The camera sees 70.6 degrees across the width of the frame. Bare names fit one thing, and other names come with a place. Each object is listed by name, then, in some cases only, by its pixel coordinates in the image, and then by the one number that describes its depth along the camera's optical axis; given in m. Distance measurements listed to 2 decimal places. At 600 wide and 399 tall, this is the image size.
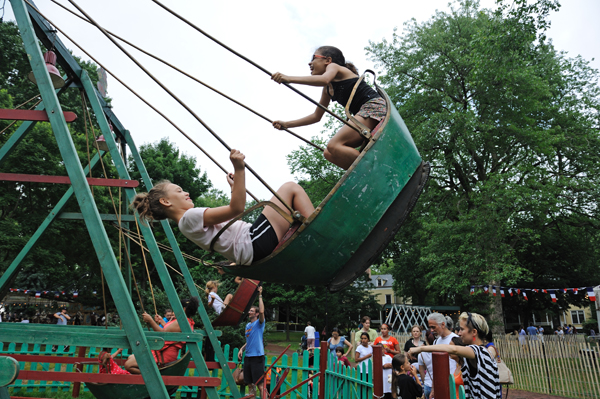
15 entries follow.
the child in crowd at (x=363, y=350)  6.79
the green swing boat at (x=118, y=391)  4.03
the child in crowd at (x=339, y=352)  8.19
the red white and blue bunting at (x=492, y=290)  15.81
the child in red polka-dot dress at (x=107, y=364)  4.95
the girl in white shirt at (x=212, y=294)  7.71
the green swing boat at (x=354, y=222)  2.62
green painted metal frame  2.92
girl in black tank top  3.03
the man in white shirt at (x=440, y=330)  4.86
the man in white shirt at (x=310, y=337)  11.96
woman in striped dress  3.15
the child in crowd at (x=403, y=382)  4.74
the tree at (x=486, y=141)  16.22
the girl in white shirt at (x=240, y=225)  2.68
